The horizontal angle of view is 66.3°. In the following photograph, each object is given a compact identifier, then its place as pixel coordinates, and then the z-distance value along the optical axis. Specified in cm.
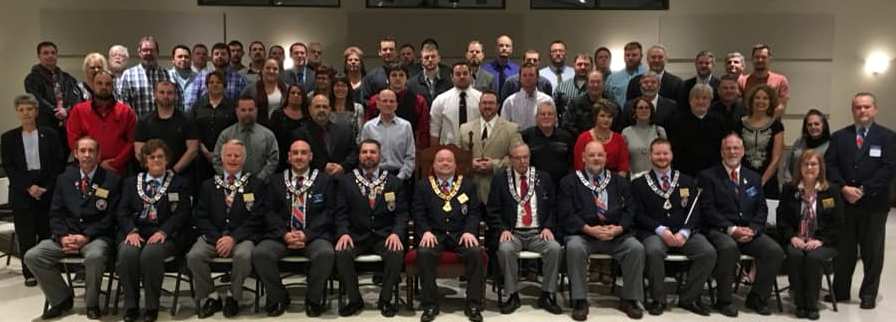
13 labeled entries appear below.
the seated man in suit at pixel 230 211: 433
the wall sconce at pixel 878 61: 888
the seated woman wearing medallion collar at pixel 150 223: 416
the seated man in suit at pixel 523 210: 445
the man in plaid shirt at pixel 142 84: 543
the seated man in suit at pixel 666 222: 435
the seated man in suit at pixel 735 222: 435
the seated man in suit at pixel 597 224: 432
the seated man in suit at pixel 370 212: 437
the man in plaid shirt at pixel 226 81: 560
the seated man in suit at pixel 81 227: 419
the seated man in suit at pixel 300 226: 426
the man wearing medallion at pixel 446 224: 428
